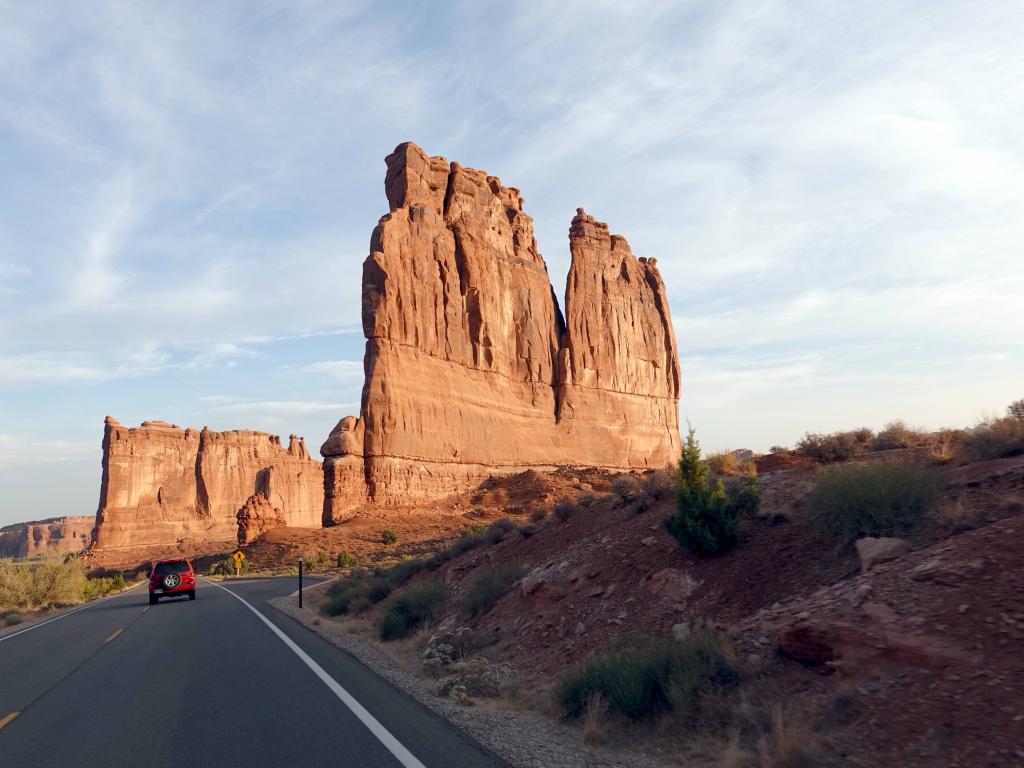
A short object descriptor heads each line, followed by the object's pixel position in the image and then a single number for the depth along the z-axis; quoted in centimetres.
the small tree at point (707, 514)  1027
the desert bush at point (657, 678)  699
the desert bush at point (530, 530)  1810
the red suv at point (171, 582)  2908
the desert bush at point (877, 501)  863
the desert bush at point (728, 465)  1470
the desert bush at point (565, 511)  1772
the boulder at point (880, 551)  783
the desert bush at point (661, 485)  1450
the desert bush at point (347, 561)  4274
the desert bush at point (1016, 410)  1141
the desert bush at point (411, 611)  1554
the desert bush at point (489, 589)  1424
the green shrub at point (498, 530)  1975
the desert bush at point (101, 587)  4133
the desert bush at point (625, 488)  1616
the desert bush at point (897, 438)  1440
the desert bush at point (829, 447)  1423
